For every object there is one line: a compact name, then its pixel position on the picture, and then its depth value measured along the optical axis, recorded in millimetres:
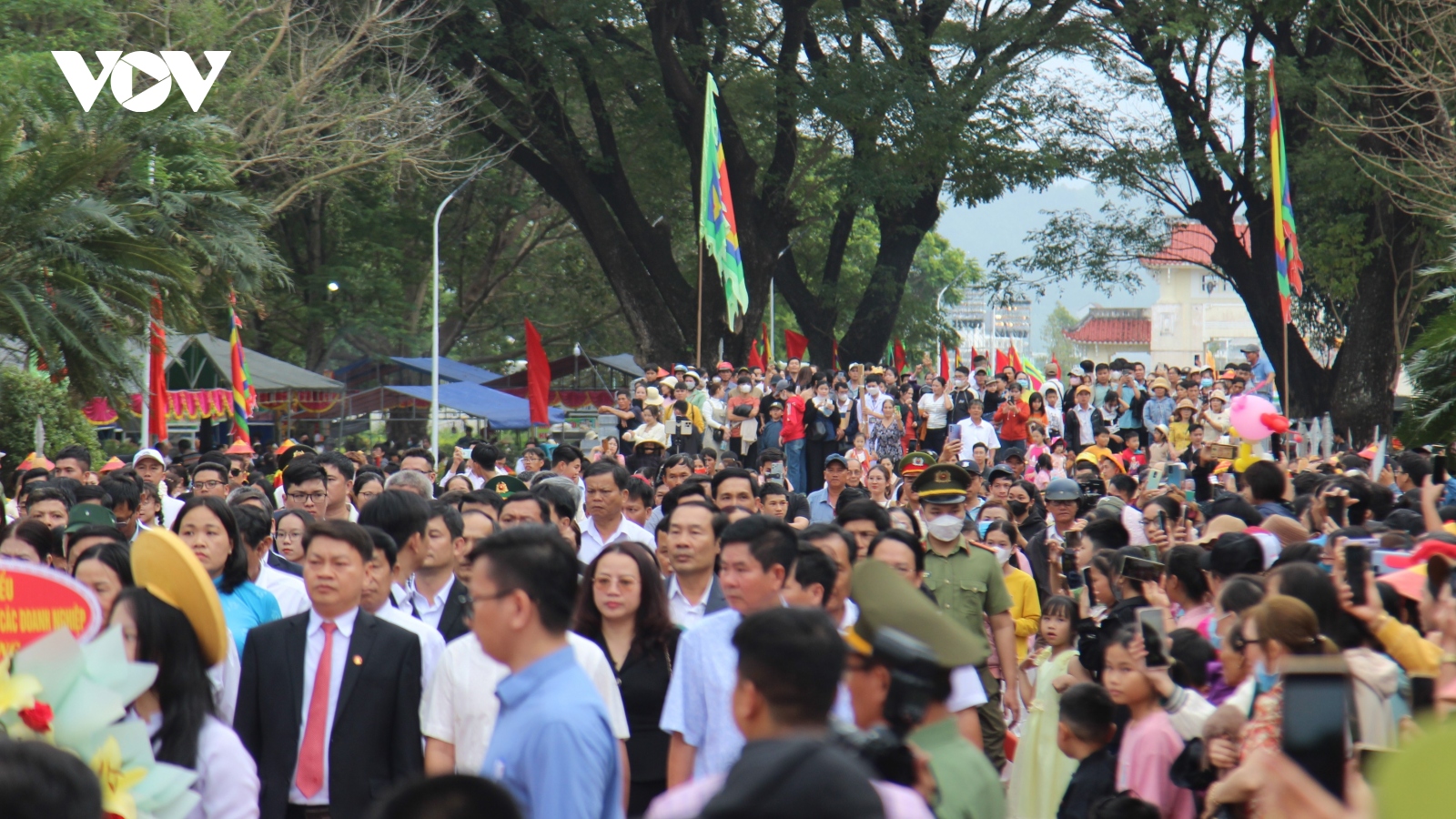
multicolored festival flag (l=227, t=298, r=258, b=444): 38250
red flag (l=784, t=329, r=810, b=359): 67125
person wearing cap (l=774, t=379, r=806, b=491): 40531
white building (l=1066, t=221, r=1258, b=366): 178375
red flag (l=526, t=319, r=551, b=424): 45469
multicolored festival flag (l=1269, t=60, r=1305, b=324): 33875
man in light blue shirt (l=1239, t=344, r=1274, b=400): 40344
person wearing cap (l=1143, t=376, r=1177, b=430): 39687
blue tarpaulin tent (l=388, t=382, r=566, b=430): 61750
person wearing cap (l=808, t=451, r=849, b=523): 23375
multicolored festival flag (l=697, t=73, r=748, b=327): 40062
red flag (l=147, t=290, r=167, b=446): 36375
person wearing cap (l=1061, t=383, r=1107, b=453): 40219
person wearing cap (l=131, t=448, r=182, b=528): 23828
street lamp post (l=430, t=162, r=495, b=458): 53812
